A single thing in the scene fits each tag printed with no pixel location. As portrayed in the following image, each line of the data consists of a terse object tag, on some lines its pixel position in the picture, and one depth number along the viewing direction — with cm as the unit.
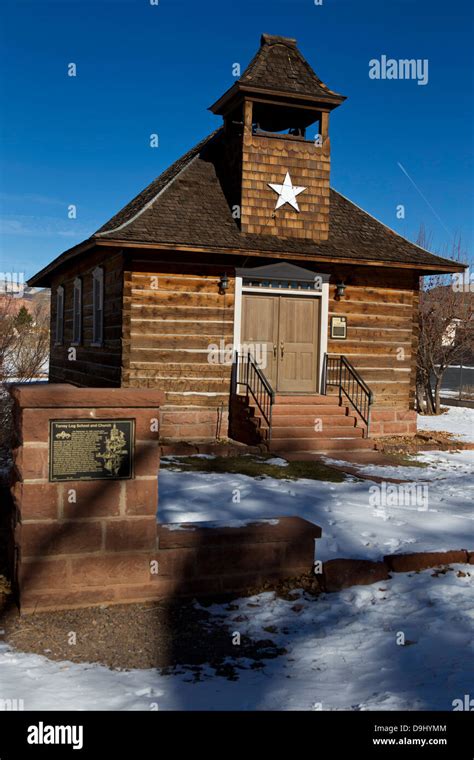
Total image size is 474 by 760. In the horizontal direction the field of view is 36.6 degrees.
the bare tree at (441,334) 2152
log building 1341
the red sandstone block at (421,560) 619
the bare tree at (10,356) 1034
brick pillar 545
